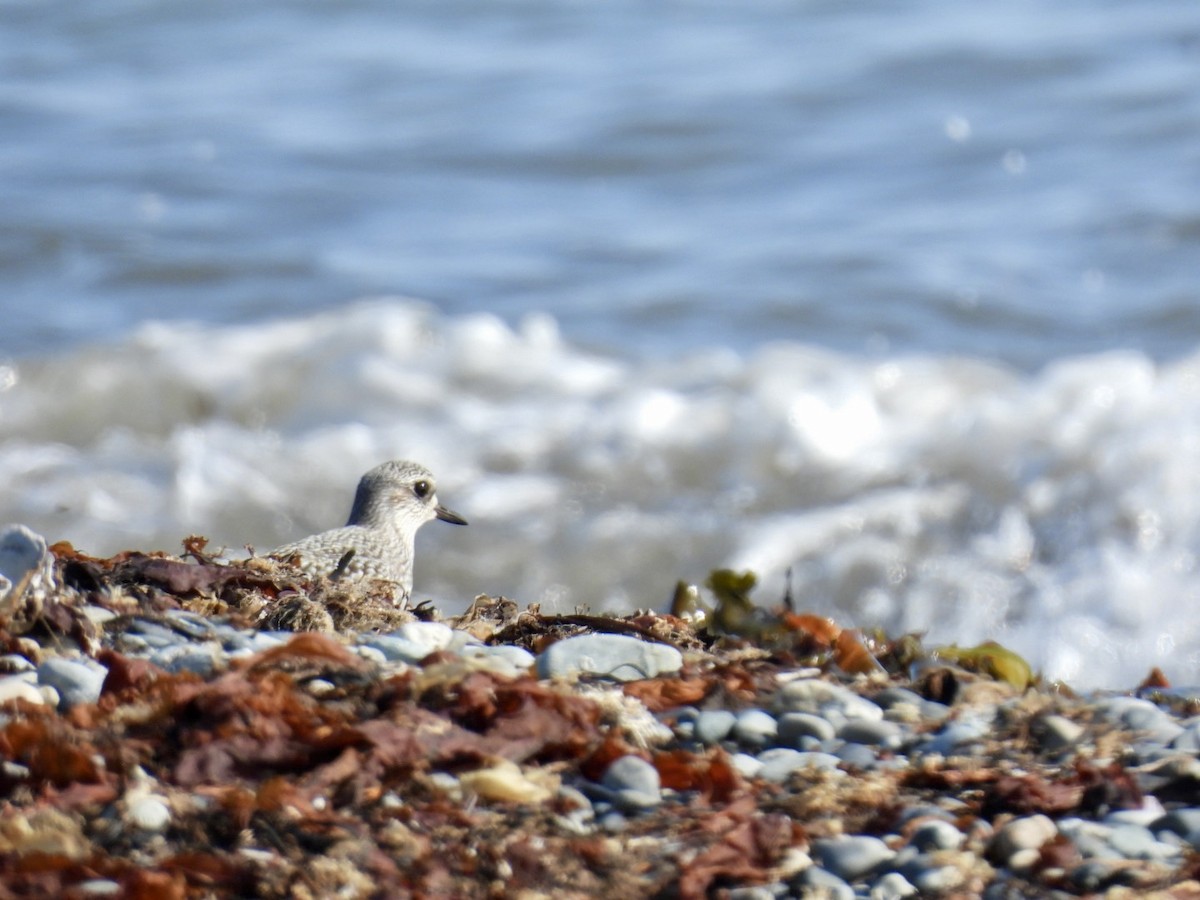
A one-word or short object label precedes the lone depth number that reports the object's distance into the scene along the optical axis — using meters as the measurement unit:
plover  9.57
